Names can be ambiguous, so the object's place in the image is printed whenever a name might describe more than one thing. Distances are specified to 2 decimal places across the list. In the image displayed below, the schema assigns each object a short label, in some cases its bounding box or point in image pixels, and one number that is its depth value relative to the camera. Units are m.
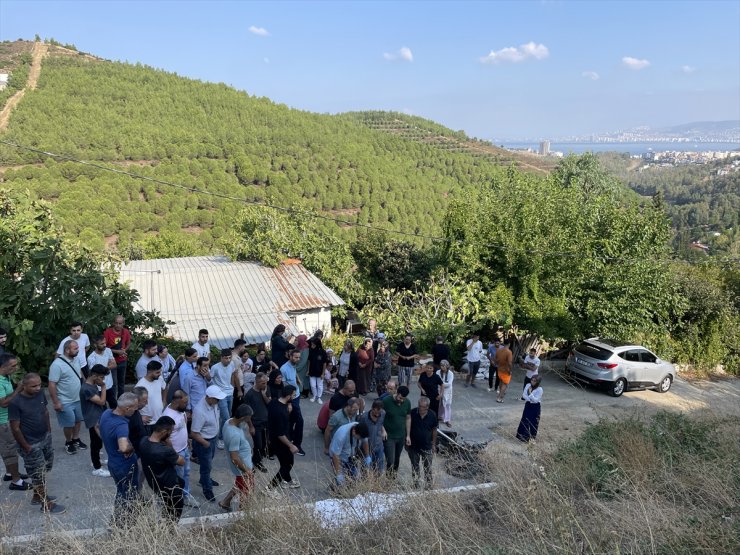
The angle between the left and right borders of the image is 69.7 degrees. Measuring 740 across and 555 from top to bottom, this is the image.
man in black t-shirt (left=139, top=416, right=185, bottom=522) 4.77
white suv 13.63
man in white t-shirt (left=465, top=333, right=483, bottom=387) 12.16
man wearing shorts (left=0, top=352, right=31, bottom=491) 5.49
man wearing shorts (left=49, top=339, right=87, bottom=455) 6.30
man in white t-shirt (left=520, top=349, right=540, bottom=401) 9.09
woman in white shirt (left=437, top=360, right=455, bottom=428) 8.93
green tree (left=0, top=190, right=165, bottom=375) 8.67
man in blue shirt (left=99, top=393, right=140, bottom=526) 4.89
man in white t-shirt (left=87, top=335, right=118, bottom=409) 6.84
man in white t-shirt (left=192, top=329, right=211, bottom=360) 7.96
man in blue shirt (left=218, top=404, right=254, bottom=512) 5.53
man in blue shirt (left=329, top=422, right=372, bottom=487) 6.20
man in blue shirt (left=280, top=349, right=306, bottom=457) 6.61
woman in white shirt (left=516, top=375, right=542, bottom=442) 8.73
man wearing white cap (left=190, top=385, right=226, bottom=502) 5.82
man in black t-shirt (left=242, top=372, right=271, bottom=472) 6.55
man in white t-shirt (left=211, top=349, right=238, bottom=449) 7.24
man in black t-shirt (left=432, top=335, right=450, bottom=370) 10.31
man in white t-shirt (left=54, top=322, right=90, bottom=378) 6.92
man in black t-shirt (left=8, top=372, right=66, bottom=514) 5.30
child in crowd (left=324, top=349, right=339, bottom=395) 10.38
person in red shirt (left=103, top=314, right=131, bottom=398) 7.96
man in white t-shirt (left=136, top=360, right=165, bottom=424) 6.14
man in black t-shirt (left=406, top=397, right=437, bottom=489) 6.82
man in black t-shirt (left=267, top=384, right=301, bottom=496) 6.17
